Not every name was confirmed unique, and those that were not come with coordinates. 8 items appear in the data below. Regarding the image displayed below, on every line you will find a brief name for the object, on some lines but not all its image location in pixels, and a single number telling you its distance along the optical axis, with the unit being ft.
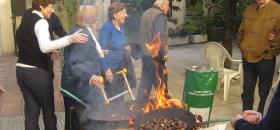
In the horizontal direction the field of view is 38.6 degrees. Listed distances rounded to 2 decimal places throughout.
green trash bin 17.16
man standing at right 18.01
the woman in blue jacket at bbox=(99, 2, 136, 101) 18.33
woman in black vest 14.46
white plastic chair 23.67
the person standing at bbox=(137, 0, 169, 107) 20.68
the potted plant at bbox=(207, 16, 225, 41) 49.57
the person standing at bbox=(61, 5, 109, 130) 14.89
